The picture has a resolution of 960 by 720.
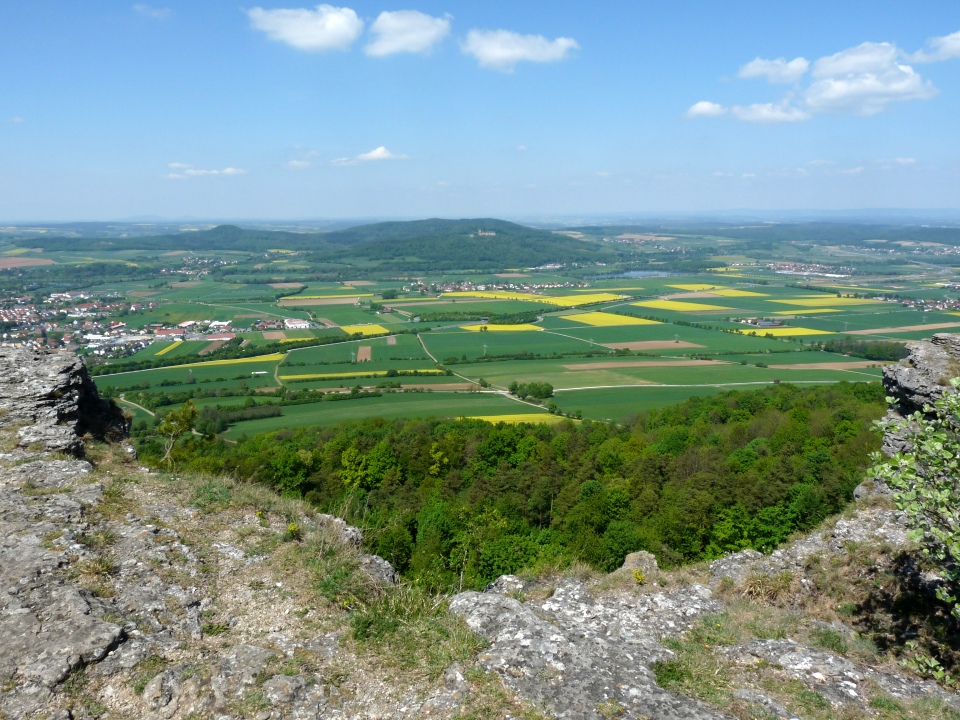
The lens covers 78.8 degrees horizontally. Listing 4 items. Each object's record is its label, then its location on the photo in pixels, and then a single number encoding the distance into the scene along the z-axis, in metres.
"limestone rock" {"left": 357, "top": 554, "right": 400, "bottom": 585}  9.55
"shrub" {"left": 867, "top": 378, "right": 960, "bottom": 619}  6.34
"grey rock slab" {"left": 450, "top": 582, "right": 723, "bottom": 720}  6.63
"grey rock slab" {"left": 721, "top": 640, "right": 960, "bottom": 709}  7.36
